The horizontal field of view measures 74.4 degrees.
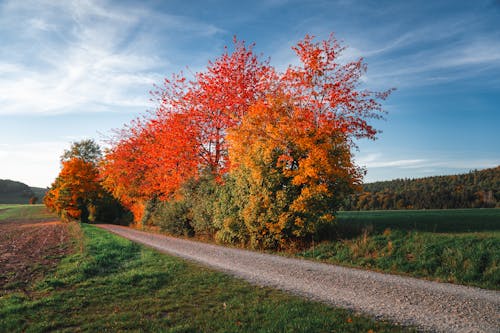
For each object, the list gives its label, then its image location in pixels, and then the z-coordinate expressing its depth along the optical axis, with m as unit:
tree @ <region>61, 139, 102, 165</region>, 72.19
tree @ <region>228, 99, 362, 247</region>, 15.10
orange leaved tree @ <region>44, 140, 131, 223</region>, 44.69
